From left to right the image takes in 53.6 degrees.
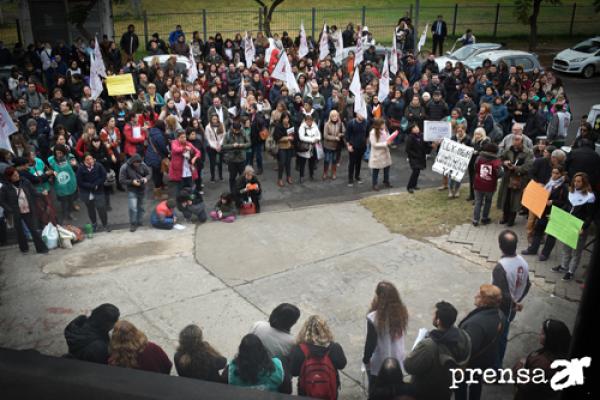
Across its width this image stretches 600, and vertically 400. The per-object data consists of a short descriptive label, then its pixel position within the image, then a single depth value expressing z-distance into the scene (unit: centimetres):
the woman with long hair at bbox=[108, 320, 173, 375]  510
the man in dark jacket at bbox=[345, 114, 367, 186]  1277
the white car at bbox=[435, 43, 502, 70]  2217
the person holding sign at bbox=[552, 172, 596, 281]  854
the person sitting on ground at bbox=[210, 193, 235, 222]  1130
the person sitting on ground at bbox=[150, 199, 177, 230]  1084
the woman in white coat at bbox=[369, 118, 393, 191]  1242
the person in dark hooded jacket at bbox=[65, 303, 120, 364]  528
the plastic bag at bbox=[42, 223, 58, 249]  995
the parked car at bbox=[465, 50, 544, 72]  2067
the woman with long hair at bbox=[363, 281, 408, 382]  559
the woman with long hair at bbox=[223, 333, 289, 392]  465
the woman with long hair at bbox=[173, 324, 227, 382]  489
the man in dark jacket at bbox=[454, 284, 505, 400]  536
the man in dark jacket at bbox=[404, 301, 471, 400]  484
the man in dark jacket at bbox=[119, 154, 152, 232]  1071
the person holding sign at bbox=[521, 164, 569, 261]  897
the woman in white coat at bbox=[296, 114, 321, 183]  1290
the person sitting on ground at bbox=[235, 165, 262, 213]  1136
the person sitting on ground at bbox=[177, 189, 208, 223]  1111
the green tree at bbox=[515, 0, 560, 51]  2756
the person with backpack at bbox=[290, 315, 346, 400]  480
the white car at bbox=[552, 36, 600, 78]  2475
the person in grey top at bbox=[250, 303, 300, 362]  542
